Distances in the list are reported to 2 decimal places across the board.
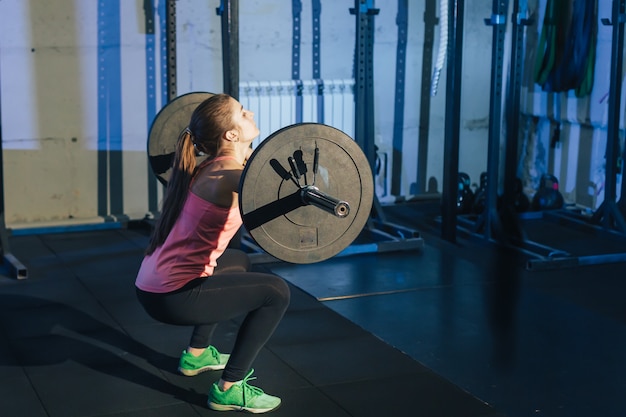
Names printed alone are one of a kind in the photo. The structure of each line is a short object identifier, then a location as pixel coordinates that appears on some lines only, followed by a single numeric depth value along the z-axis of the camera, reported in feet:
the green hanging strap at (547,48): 18.08
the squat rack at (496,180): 16.25
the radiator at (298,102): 18.38
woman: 8.81
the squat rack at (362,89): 14.89
